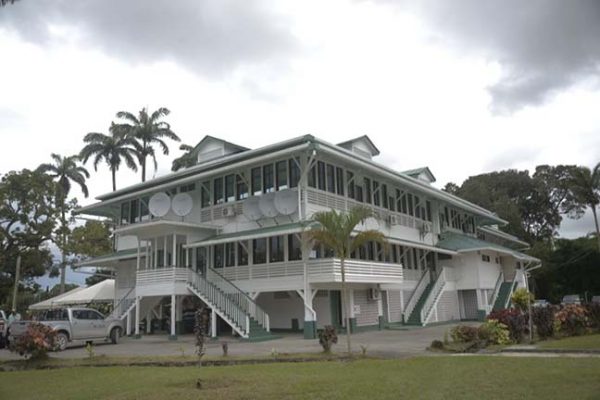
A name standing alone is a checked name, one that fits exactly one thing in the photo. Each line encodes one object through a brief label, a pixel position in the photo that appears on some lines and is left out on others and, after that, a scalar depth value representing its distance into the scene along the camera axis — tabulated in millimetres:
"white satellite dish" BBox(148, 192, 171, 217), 24375
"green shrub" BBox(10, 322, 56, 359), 14430
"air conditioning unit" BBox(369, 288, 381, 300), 24797
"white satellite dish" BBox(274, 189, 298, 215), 20969
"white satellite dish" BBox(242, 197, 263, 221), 22141
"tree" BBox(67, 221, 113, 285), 37031
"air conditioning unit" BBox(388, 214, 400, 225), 26408
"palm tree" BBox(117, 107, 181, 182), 42844
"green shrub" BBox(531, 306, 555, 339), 16531
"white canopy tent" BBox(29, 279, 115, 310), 30805
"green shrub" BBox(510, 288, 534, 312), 20766
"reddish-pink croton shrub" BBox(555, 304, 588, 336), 17234
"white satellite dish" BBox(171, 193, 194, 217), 24250
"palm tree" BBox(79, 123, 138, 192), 42656
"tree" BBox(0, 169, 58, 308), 35625
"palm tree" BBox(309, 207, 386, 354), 14945
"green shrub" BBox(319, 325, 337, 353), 13990
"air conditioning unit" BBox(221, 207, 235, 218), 23484
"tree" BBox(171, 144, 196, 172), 45547
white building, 21219
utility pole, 33997
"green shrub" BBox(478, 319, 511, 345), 15734
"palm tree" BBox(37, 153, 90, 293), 44159
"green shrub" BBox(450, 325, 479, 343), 15711
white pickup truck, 19562
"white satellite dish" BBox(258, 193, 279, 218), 21594
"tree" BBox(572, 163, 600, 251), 40375
